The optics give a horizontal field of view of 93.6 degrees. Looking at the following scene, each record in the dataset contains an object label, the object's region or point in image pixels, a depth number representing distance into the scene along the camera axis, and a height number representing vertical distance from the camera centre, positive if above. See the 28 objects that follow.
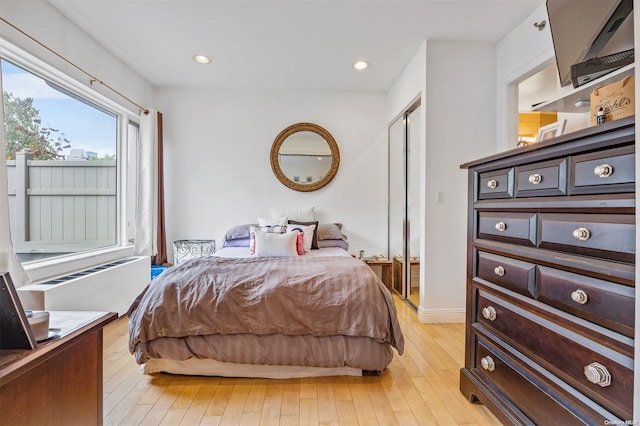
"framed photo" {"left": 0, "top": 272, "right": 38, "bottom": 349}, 0.82 -0.31
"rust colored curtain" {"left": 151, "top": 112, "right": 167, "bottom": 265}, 3.75 +0.03
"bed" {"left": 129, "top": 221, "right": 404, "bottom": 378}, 1.82 -0.72
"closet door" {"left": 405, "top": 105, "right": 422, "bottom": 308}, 3.35 +0.03
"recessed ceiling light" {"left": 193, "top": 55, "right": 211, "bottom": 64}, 3.10 +1.58
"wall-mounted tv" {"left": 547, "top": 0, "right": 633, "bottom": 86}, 1.45 +0.97
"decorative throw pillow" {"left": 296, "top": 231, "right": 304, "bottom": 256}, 3.08 -0.35
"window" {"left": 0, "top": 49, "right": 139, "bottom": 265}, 2.18 +0.38
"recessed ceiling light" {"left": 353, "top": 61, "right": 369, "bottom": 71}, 3.25 +1.59
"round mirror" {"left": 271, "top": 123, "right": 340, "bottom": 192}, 4.02 +0.71
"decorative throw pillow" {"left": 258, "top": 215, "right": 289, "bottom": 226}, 3.57 -0.14
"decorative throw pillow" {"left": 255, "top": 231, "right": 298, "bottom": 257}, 2.89 -0.34
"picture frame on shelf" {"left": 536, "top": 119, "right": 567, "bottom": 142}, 1.45 +0.40
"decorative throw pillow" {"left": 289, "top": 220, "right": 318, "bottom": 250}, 3.46 -0.26
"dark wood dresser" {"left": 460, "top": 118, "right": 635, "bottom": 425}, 0.91 -0.26
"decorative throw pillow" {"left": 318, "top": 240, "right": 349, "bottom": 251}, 3.54 -0.40
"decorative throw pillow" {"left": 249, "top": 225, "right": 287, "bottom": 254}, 3.17 -0.23
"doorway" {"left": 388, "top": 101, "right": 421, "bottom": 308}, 3.38 +0.07
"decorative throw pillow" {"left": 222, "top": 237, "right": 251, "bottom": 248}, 3.58 -0.39
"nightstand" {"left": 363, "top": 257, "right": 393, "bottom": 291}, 3.76 -0.74
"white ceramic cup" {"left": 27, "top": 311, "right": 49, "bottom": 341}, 0.89 -0.35
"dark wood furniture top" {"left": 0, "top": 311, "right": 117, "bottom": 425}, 0.77 -0.49
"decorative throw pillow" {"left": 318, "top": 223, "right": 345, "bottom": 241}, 3.60 -0.28
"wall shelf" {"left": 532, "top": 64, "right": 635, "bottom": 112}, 1.35 +0.59
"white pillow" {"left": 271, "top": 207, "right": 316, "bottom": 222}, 3.84 -0.05
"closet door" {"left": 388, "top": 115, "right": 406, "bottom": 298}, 3.67 +0.19
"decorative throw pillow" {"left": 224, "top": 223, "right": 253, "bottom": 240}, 3.61 -0.28
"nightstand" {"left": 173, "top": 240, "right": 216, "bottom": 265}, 3.71 -0.49
